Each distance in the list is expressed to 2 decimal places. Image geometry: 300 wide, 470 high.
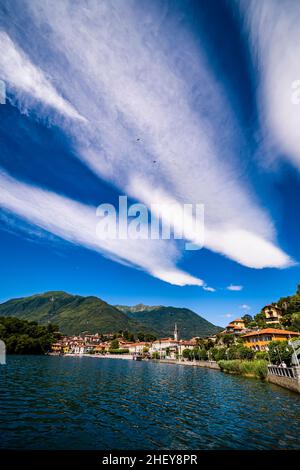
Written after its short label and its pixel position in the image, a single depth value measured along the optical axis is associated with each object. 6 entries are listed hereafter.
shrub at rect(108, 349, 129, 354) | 196.38
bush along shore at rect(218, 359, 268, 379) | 55.59
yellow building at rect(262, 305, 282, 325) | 116.38
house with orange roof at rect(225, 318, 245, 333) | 134.88
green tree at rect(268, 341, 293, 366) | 47.24
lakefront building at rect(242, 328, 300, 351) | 85.94
